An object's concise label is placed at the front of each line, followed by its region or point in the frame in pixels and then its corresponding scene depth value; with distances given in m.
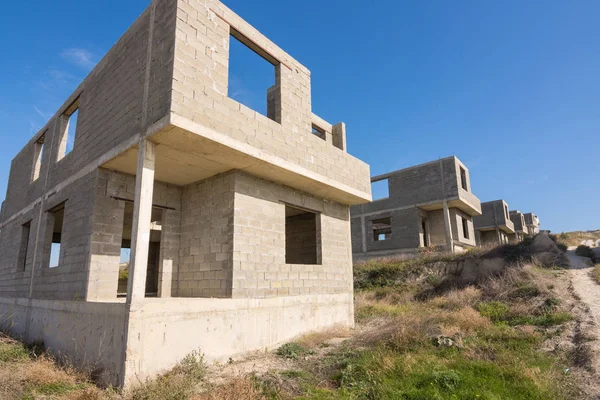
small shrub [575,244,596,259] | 18.57
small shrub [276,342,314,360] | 7.64
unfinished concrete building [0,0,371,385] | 6.39
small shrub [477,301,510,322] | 10.24
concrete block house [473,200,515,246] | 30.53
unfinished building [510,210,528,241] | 37.72
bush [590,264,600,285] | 12.81
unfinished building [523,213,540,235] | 45.06
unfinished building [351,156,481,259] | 21.39
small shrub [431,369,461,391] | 5.41
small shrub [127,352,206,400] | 5.18
